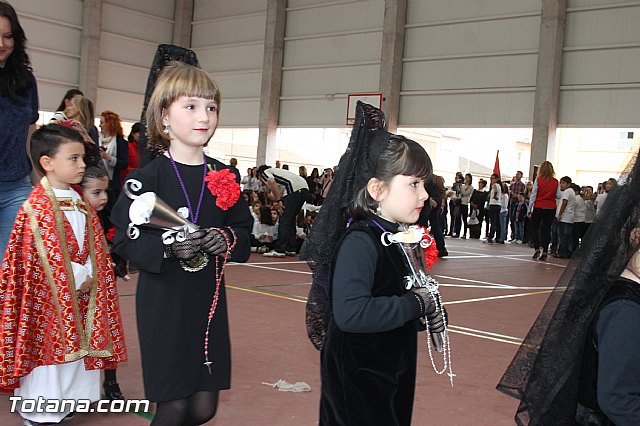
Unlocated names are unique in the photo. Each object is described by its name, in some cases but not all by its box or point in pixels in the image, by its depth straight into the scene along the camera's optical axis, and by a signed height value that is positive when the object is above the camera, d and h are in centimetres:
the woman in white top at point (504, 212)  1805 +2
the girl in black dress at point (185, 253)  226 -20
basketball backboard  2025 +280
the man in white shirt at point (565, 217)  1394 +1
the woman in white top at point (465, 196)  1914 +36
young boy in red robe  297 -47
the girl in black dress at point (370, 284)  208 -23
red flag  1978 +120
